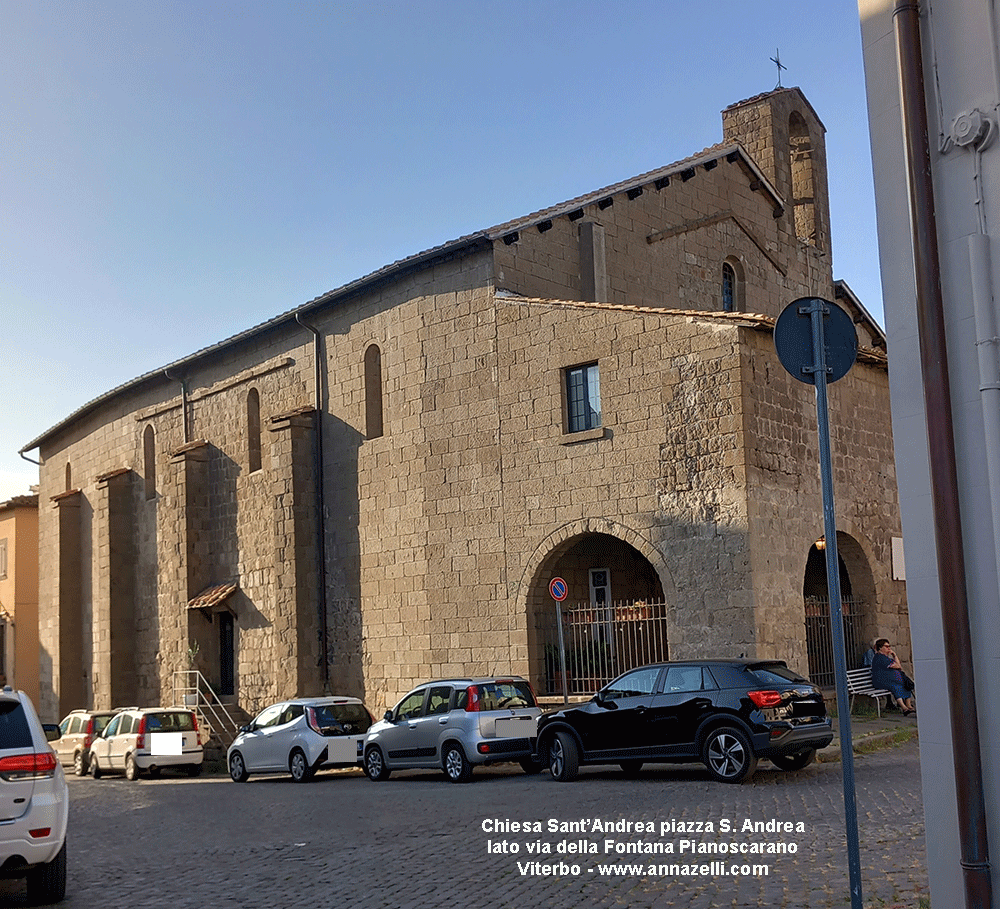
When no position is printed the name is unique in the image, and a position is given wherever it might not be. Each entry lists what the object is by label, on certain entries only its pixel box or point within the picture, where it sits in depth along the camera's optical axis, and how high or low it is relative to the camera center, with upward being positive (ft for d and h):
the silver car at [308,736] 62.03 -6.29
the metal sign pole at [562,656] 59.95 -2.68
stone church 62.44 +8.75
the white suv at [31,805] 27.66 -4.07
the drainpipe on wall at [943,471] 19.30 +1.83
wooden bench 66.33 -5.35
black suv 46.03 -4.89
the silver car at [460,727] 54.90 -5.52
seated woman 67.36 -4.77
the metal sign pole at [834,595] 21.03 -0.11
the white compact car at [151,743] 75.66 -7.61
